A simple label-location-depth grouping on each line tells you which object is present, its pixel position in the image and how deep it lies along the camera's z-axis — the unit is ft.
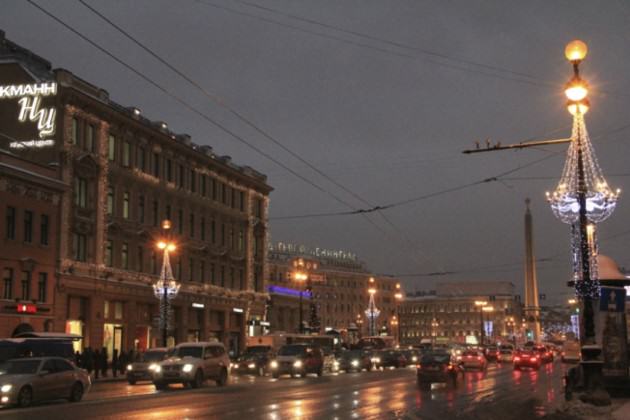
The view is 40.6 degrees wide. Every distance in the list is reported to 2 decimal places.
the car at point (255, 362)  172.14
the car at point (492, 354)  250.57
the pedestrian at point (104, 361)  152.57
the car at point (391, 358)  212.23
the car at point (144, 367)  133.28
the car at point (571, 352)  171.88
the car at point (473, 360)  177.58
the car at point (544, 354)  212.43
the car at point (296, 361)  154.51
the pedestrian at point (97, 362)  150.20
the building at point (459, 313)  599.82
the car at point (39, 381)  79.97
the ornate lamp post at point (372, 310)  305.32
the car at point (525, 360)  187.42
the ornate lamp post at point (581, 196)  69.67
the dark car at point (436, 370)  117.50
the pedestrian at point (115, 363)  160.04
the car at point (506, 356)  246.27
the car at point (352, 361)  192.03
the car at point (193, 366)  112.68
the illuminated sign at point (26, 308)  147.33
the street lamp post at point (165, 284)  150.82
